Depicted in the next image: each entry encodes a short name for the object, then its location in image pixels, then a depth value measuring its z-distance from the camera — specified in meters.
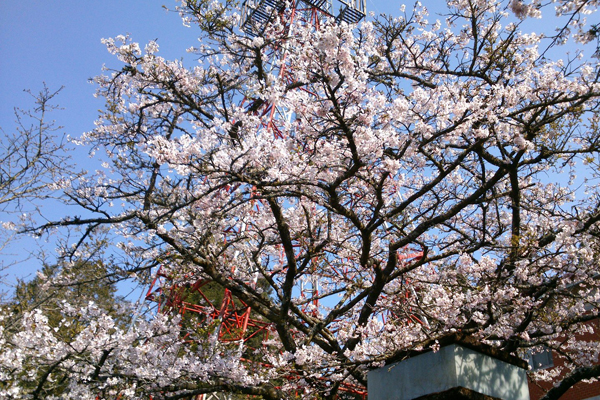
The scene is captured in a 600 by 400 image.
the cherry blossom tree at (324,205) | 5.34
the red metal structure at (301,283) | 7.19
